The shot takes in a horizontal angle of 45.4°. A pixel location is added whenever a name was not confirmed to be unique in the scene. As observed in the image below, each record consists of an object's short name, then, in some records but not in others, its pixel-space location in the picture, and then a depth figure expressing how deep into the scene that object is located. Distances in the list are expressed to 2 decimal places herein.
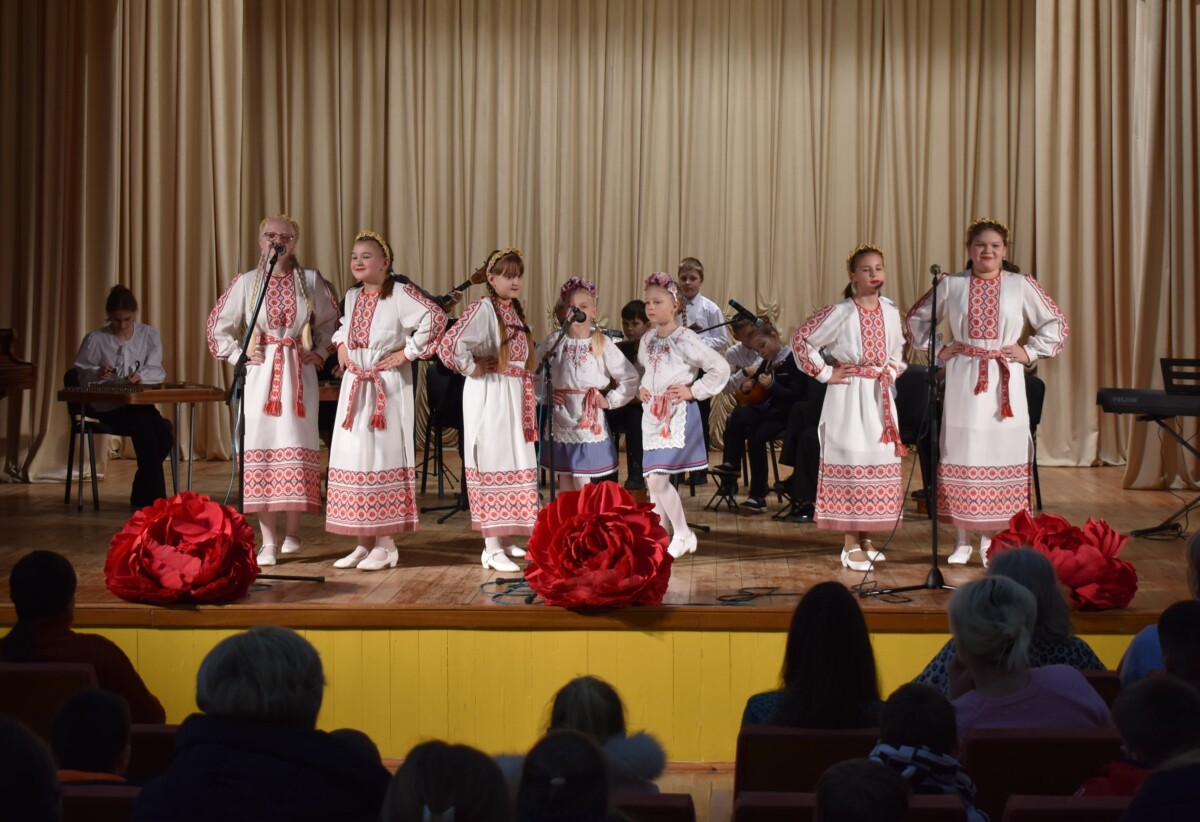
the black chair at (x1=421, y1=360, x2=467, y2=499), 7.72
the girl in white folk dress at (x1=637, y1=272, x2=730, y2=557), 6.21
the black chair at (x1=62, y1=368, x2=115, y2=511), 7.94
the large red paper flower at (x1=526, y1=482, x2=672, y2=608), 4.79
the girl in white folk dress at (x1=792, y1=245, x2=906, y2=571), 5.86
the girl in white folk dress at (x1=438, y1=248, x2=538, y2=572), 5.90
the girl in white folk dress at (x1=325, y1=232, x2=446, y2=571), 5.80
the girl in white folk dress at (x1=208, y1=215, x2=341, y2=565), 5.92
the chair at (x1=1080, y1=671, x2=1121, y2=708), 3.28
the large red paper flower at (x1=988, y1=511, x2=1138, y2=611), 4.81
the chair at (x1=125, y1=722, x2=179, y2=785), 2.90
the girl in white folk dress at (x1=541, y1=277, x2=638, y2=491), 6.21
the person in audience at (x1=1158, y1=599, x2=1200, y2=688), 2.95
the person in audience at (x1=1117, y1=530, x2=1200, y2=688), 3.44
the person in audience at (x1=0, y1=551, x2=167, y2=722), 3.46
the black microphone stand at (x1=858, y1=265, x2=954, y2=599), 5.27
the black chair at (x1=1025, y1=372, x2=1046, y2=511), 7.72
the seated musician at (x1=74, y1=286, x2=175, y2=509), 7.83
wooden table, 6.88
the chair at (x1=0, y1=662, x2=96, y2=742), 3.21
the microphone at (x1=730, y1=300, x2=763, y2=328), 7.84
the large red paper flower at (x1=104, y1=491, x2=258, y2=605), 4.93
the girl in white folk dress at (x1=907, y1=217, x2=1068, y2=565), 5.84
